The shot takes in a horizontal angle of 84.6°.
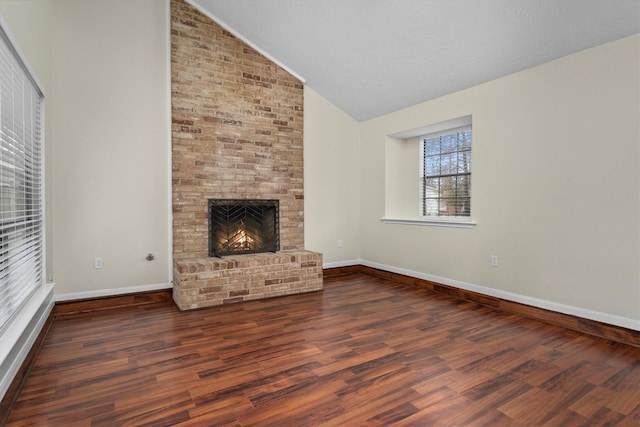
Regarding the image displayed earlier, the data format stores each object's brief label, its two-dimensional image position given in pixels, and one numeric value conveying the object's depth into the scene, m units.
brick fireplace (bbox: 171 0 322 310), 3.88
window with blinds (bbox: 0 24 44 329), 2.13
